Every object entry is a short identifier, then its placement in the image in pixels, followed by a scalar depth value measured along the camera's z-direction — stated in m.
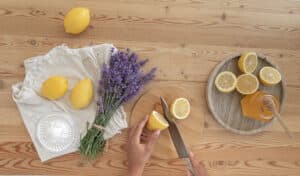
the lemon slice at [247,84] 1.14
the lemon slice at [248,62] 1.15
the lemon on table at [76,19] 1.11
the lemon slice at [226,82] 1.15
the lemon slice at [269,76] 1.16
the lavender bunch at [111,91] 1.07
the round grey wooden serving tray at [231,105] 1.17
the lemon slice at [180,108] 1.08
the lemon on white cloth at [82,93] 1.07
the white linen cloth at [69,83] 1.10
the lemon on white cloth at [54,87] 1.06
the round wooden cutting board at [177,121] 1.13
